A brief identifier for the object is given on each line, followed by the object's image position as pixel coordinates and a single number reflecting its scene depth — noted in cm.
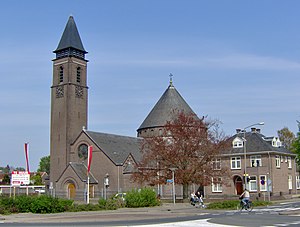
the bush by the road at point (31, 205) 3064
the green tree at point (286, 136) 9421
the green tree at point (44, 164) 16100
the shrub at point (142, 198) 3847
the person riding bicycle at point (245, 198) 3322
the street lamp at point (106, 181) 6688
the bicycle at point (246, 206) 3325
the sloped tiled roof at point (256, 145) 6141
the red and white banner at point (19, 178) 3450
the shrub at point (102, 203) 3554
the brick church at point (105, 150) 6175
